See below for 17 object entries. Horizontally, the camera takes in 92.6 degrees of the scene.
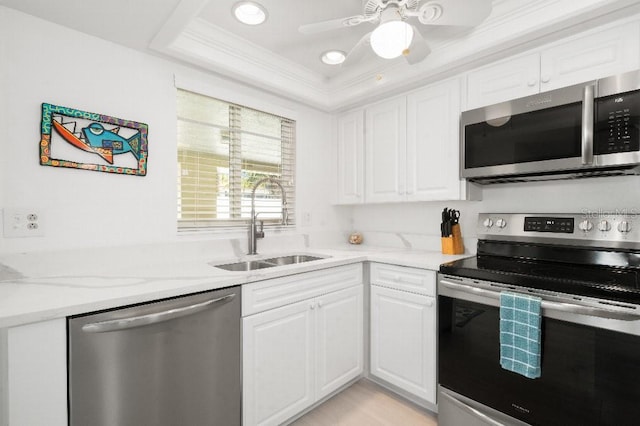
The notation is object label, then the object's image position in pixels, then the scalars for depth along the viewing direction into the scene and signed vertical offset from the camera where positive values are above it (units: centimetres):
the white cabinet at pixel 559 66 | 148 +79
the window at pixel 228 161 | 203 +37
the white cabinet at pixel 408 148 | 208 +48
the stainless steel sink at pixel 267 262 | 202 -36
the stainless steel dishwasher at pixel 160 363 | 108 -61
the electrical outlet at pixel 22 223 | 140 -6
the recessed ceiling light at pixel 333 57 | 219 +112
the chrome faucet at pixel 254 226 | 218 -11
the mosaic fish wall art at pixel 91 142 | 149 +37
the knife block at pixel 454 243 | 218 -23
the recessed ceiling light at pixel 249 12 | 169 +113
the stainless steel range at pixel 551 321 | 118 -49
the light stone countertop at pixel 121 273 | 105 -31
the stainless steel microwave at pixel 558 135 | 142 +41
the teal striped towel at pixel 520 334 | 133 -55
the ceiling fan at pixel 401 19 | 132 +90
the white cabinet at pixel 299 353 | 155 -82
